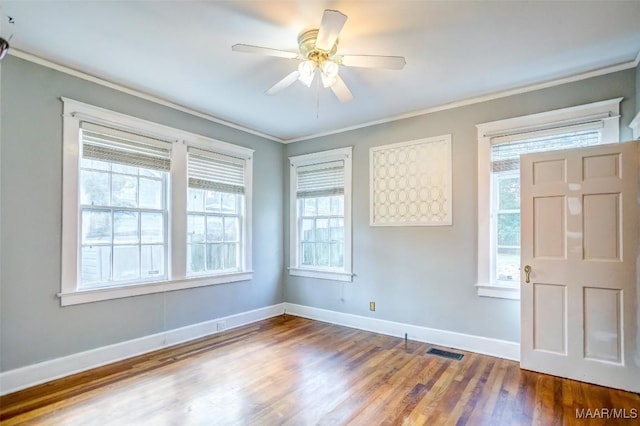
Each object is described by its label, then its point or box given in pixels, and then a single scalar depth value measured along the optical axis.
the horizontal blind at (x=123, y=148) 3.20
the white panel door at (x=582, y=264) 2.75
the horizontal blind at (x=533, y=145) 3.16
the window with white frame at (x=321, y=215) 4.71
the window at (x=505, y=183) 3.28
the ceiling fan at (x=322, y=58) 2.27
